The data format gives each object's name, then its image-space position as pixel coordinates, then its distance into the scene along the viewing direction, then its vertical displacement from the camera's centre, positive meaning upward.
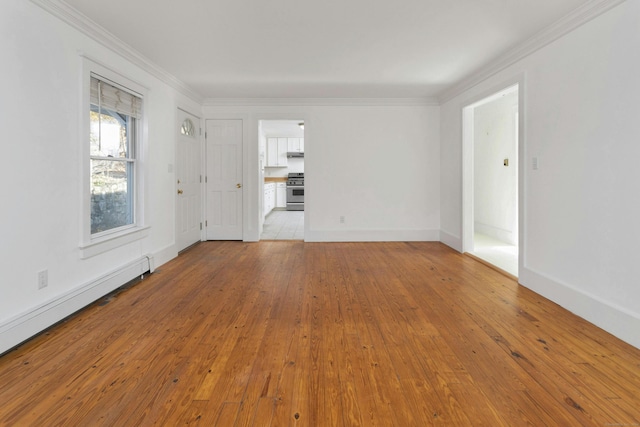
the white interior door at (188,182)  4.86 +0.45
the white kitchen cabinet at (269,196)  9.29 +0.44
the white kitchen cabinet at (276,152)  10.91 +1.93
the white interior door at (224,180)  5.70 +0.54
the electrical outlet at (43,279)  2.36 -0.48
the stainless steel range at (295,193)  10.66 +0.58
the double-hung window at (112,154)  3.01 +0.56
